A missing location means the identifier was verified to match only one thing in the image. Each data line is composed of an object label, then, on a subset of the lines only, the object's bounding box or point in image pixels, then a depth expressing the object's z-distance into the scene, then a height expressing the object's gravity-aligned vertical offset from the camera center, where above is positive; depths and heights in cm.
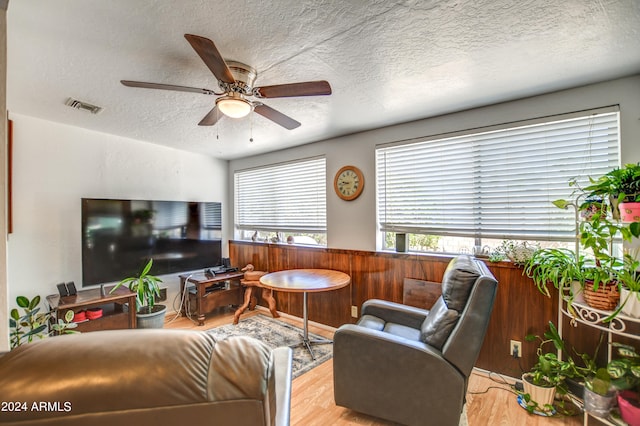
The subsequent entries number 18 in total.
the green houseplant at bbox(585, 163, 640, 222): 146 +12
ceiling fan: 153 +80
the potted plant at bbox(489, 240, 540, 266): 212 -33
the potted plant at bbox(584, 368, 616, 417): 154 -109
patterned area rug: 252 -140
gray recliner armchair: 150 -89
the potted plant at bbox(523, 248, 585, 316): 170 -40
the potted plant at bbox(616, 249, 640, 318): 144 -43
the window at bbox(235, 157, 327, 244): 356 +22
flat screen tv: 289 -25
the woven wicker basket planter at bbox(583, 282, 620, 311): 157 -52
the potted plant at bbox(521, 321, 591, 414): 182 -119
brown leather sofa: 44 -30
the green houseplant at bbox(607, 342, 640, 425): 144 -98
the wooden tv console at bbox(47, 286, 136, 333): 252 -89
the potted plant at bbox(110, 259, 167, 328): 295 -89
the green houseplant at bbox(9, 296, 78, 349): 150 -63
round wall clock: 312 +39
